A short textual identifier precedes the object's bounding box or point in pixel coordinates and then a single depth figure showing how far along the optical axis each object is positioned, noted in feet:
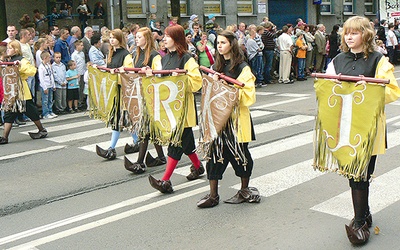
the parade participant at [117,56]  25.08
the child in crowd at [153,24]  58.29
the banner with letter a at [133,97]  22.45
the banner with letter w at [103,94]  24.94
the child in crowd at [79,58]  44.19
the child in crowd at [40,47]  41.87
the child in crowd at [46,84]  40.34
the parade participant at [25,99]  31.86
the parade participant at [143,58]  23.38
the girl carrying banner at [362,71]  15.48
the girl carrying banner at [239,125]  18.43
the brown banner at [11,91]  31.68
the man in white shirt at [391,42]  76.84
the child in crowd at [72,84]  42.83
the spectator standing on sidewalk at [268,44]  57.21
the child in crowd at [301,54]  59.98
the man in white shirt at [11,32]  40.32
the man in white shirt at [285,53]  58.65
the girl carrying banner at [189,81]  20.76
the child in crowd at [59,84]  41.75
